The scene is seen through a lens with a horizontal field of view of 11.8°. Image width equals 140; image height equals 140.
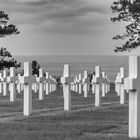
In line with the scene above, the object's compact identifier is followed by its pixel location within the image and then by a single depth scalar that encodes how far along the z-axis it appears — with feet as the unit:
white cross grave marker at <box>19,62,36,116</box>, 62.75
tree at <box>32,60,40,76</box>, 185.69
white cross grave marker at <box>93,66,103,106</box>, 79.46
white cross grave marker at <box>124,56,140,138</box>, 40.60
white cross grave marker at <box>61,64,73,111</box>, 69.72
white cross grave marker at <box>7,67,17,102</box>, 90.22
